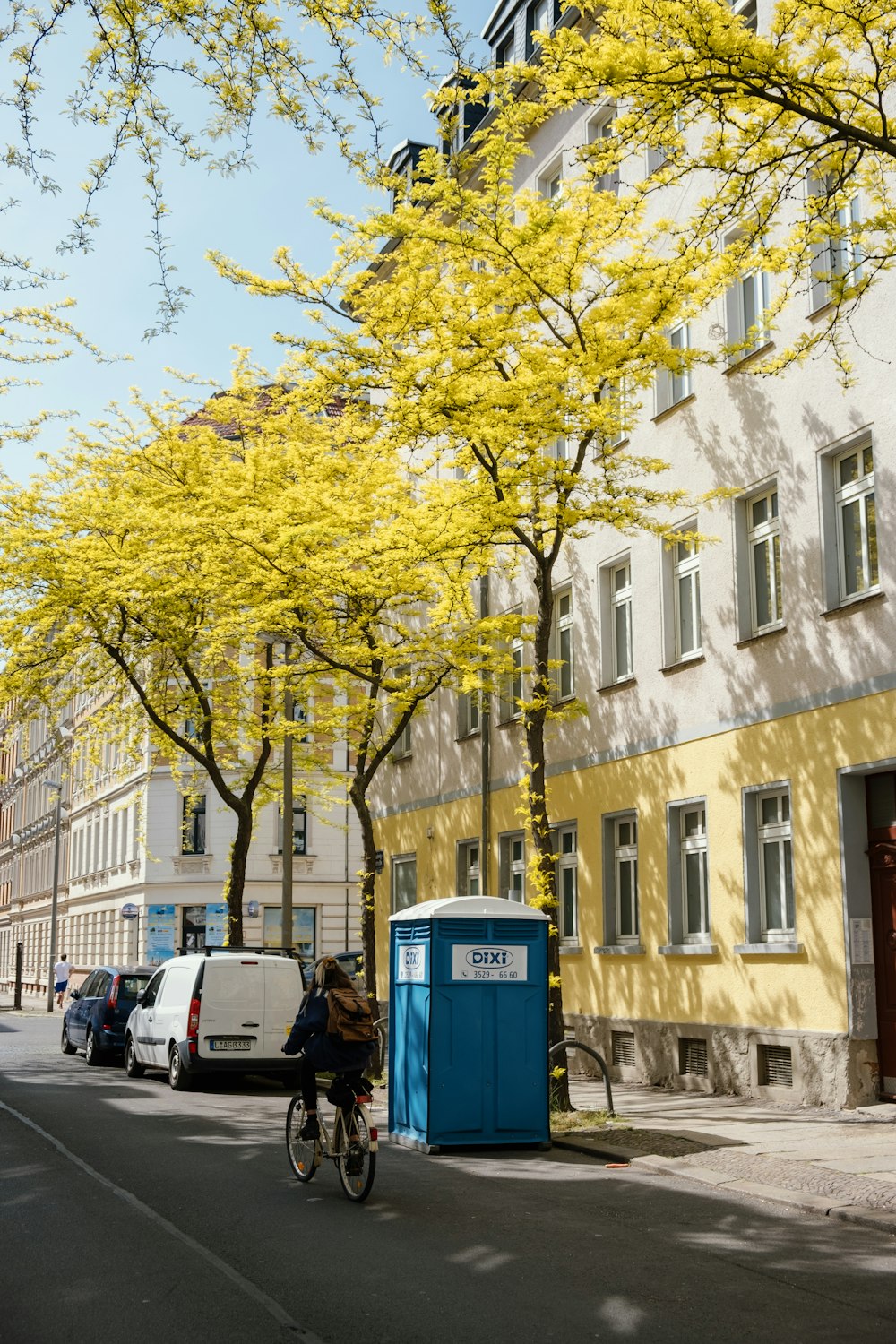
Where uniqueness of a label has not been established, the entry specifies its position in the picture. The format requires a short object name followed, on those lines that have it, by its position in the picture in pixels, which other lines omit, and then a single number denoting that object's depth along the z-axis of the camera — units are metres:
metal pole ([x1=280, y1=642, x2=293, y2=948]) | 26.36
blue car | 26.53
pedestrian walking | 52.97
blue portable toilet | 13.47
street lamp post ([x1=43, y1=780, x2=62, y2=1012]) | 48.71
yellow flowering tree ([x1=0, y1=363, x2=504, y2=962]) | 20.05
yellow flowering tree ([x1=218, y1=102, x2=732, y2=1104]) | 16.19
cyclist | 10.95
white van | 20.48
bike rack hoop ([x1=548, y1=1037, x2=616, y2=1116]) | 14.50
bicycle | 10.52
